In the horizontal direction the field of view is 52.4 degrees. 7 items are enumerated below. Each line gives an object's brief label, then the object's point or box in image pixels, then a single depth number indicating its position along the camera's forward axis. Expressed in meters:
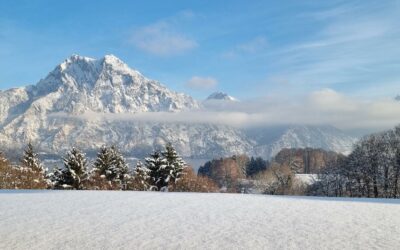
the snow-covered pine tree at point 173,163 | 55.66
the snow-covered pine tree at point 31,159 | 55.94
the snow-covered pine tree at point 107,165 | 54.97
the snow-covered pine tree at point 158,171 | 54.83
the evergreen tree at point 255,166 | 164.50
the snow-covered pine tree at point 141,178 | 56.15
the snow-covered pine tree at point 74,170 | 48.09
